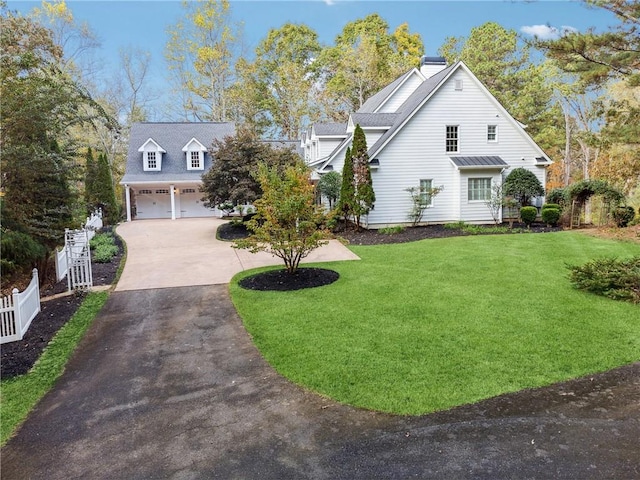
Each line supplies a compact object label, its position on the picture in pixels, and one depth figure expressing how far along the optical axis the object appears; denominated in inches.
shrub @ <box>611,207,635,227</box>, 625.6
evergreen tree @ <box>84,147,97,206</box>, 978.6
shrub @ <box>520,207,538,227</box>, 702.5
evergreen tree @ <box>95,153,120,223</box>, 1006.4
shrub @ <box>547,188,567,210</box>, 728.6
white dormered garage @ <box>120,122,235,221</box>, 1054.4
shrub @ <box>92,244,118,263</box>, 518.6
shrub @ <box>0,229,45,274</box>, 291.8
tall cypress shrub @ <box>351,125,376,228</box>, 669.3
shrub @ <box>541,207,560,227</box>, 692.7
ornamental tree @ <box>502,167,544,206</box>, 714.8
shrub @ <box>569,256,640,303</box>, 298.5
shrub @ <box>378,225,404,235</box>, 667.4
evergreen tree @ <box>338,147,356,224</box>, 676.1
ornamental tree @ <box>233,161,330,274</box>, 373.1
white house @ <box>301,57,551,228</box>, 713.0
